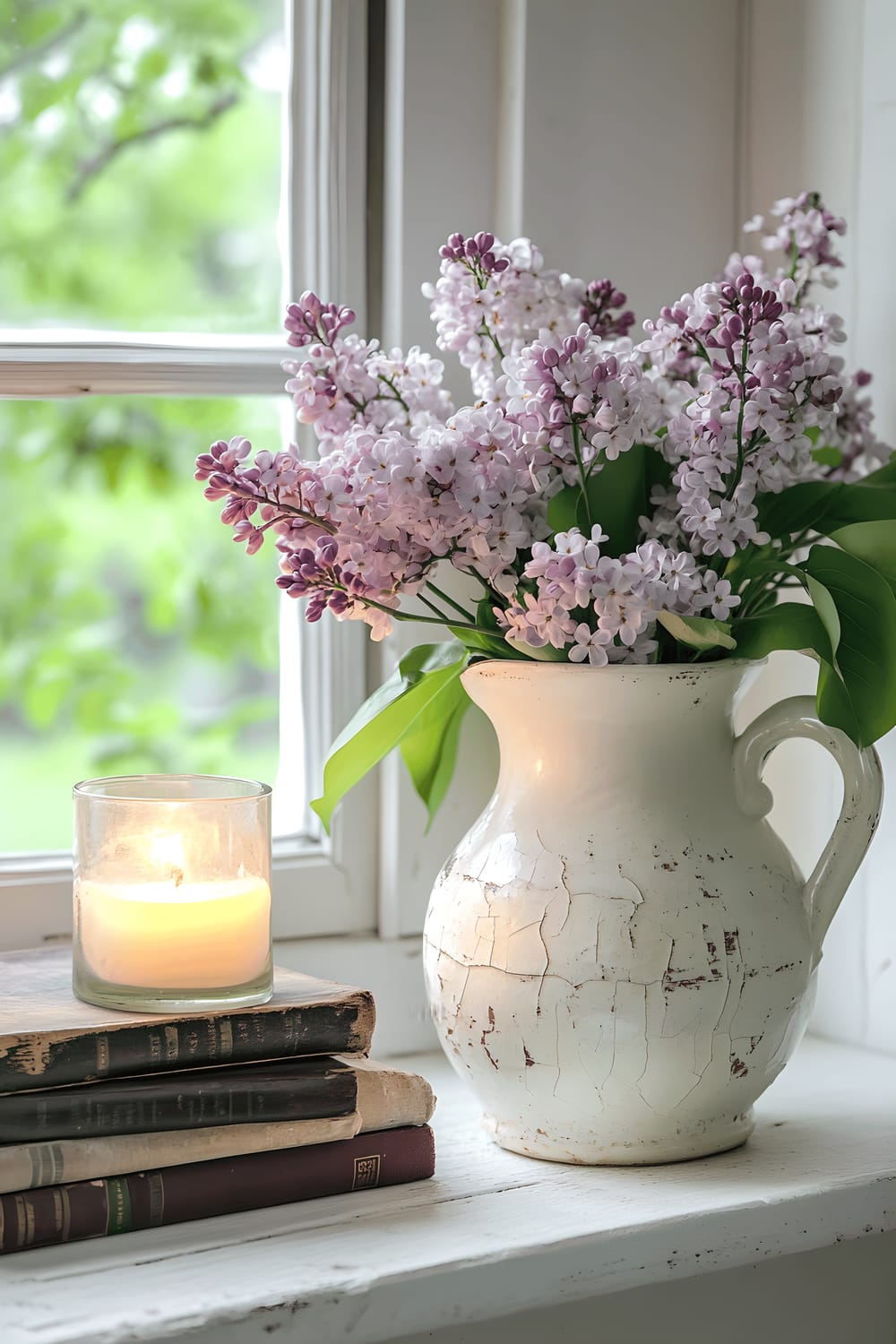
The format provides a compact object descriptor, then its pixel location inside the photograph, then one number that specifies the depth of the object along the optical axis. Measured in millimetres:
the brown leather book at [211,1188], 1301
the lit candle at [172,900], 1354
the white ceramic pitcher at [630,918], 1362
